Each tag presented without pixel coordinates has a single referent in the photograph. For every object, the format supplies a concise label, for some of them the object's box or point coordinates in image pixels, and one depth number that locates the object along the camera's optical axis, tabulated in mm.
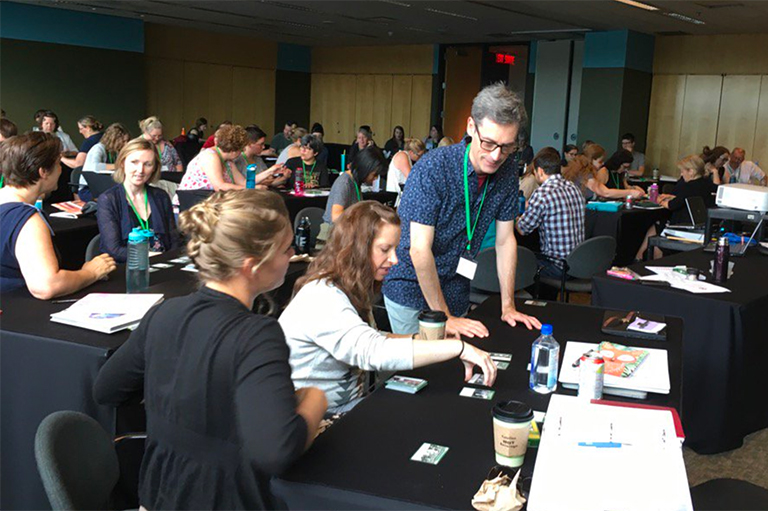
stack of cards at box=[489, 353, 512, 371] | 2093
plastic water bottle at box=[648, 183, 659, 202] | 7738
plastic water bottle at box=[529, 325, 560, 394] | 1908
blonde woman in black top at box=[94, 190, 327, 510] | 1319
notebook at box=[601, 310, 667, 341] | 2383
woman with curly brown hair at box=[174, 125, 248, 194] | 5941
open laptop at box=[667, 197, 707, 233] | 6562
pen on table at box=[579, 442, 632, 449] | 1530
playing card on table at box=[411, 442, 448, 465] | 1502
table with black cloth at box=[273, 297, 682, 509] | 1370
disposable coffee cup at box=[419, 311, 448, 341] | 2068
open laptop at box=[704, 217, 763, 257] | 4469
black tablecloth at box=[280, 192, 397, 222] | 6750
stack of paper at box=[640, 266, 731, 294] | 3516
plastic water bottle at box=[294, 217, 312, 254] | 4110
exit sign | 15770
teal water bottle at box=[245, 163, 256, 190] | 6422
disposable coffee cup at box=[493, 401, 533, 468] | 1480
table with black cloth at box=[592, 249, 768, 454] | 3391
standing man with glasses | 2396
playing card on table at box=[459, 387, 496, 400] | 1862
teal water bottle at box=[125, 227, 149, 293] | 2877
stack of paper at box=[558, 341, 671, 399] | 1883
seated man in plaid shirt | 4996
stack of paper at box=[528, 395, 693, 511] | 1332
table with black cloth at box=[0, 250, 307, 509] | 2260
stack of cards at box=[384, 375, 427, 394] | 1873
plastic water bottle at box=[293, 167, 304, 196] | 7143
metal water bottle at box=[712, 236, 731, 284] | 3732
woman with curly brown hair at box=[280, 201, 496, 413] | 1875
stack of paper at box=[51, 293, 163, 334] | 2385
